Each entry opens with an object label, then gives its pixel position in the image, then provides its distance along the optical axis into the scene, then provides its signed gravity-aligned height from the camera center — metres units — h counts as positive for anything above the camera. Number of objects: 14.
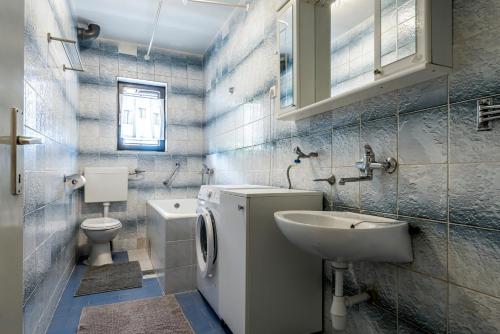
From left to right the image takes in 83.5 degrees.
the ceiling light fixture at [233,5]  2.48 +1.54
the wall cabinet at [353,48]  1.05 +0.60
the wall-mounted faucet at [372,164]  1.33 +0.03
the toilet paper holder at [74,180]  2.56 -0.11
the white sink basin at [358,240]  1.14 -0.29
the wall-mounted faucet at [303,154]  1.85 +0.10
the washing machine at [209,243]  2.00 -0.56
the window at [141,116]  3.81 +0.74
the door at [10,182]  0.76 -0.04
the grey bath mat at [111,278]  2.53 -1.07
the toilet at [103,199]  3.00 -0.37
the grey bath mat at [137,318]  1.90 -1.09
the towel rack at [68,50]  1.93 +0.99
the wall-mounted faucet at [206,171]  3.75 -0.02
